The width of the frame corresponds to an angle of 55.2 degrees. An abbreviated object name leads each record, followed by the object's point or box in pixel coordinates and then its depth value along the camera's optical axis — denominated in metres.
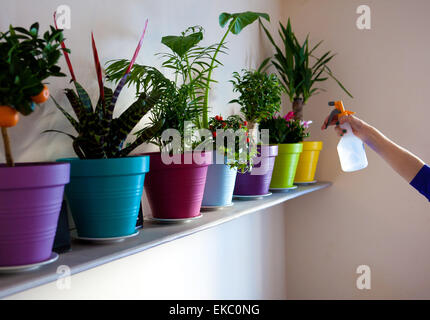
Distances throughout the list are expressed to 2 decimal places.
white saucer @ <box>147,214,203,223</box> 1.11
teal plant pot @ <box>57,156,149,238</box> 0.86
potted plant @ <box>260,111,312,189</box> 1.72
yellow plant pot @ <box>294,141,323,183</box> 2.00
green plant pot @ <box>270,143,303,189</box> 1.71
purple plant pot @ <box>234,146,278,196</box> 1.51
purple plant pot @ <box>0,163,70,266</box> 0.67
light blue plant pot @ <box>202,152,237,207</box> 1.29
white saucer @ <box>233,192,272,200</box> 1.53
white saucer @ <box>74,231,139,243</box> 0.90
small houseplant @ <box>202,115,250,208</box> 1.27
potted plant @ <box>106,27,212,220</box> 1.09
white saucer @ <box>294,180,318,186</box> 2.00
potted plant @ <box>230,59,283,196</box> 1.52
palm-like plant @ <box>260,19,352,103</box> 2.12
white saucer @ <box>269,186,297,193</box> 1.73
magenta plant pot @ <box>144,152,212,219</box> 1.09
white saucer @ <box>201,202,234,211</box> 1.31
